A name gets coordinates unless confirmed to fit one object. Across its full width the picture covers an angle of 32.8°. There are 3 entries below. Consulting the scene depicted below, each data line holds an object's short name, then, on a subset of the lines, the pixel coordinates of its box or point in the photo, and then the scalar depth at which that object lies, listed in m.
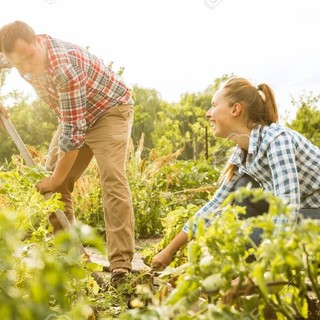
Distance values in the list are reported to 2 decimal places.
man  3.08
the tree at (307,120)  12.00
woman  2.29
